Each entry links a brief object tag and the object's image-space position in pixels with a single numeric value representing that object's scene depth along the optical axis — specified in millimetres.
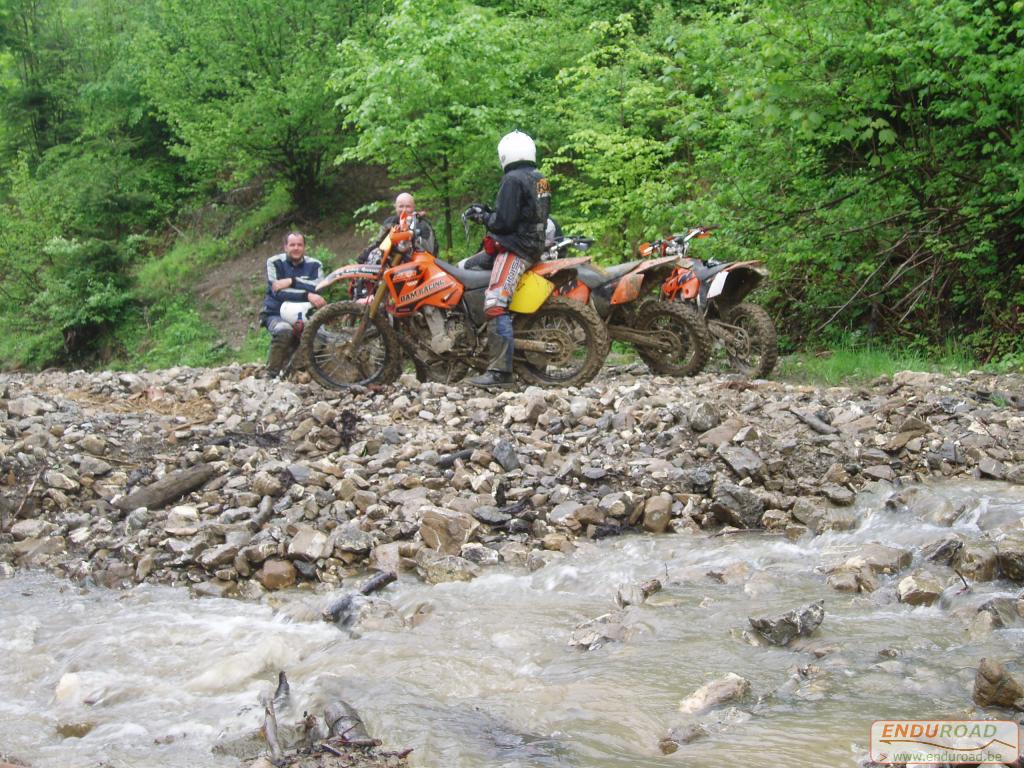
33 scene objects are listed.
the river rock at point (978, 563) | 4271
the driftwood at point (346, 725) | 3117
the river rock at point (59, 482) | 6312
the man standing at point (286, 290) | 10055
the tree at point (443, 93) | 14203
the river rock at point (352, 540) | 5227
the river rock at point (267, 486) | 5969
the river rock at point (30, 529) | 5824
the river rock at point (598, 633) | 3900
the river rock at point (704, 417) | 6441
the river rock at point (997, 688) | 3004
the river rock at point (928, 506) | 5105
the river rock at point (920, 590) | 4082
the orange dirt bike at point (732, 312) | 9391
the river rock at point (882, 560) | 4492
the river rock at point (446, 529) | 5285
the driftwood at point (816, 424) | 6406
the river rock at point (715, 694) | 3270
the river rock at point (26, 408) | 7656
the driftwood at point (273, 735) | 3000
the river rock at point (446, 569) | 4945
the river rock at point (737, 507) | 5449
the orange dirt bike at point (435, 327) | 8484
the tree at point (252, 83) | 18984
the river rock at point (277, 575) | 5016
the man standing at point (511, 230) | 8125
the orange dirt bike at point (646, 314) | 8812
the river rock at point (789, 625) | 3768
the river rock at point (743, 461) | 5809
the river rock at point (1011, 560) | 4219
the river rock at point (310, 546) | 5152
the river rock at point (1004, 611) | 3727
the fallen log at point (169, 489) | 6059
